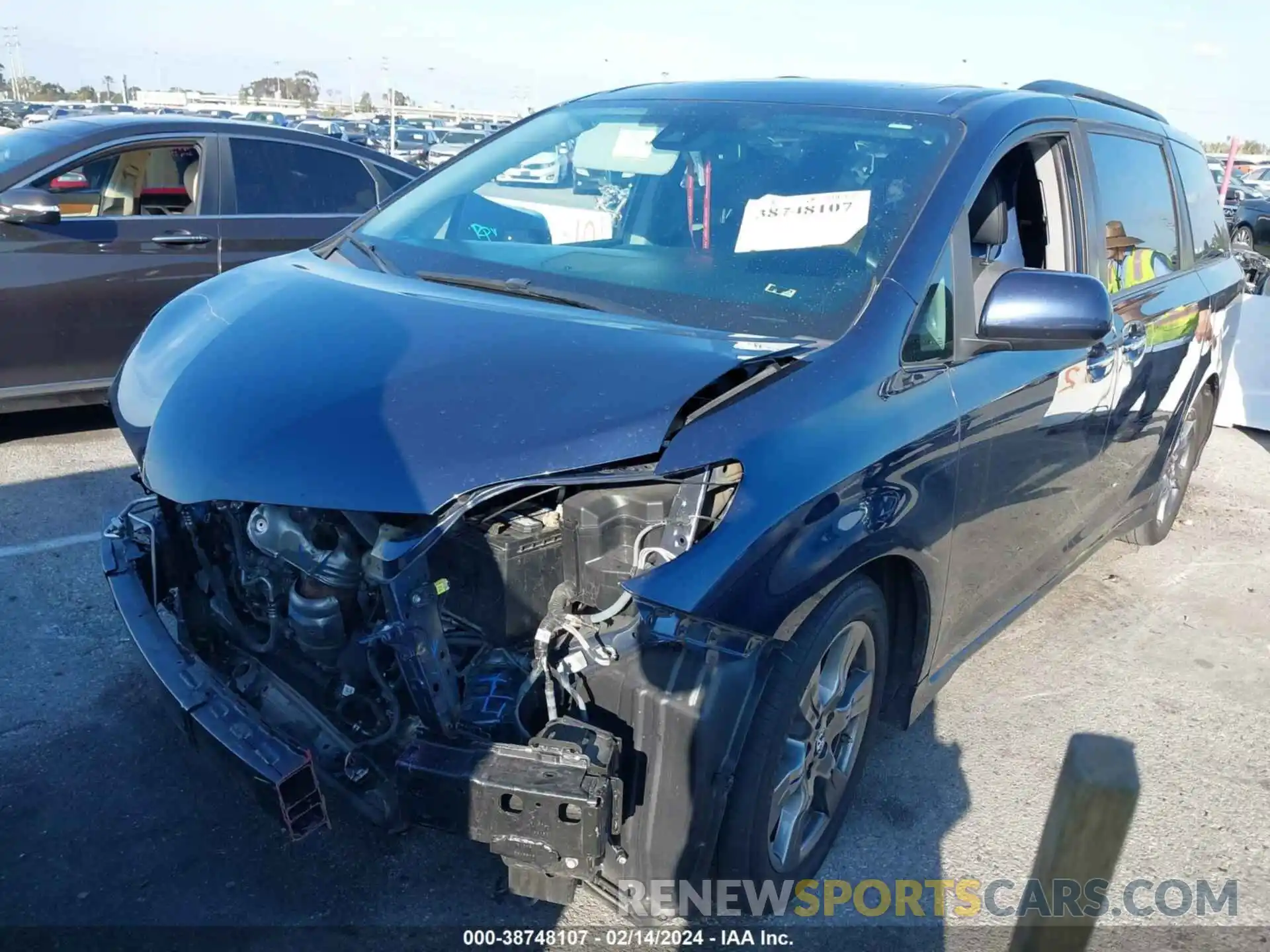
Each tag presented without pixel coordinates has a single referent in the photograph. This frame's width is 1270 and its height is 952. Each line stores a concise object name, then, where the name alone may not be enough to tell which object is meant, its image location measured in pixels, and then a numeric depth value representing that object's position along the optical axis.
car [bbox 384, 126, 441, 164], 28.19
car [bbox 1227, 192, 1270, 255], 18.58
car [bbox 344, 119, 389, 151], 28.85
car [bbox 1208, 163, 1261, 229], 20.05
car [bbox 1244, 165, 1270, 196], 27.18
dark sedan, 5.30
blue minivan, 2.06
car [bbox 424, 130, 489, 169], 26.58
